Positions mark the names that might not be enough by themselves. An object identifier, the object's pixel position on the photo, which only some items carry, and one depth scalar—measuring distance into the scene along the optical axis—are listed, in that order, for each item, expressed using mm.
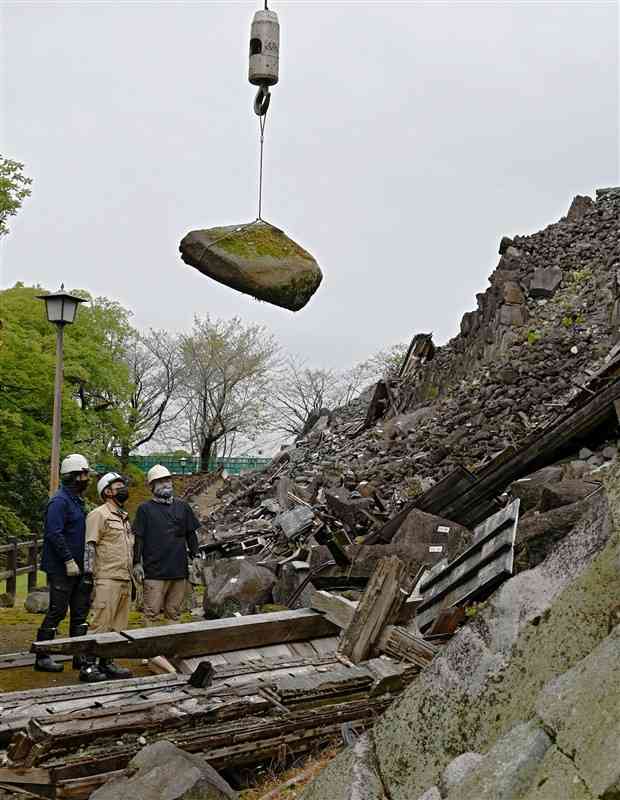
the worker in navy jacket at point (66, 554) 7594
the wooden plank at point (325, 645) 7795
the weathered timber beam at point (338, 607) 7746
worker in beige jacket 7805
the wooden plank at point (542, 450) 11469
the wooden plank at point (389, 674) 6293
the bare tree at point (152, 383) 49656
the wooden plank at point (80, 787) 5023
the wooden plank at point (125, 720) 5258
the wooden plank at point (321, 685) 6117
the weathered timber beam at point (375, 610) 6934
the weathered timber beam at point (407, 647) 6383
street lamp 12203
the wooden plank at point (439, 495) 11484
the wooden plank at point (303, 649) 7711
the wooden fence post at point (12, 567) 15324
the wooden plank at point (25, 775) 5055
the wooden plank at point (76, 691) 5941
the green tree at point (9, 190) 24594
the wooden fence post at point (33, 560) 16703
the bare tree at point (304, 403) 54219
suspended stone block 6508
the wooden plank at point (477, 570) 6773
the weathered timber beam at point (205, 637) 7055
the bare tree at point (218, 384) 51594
